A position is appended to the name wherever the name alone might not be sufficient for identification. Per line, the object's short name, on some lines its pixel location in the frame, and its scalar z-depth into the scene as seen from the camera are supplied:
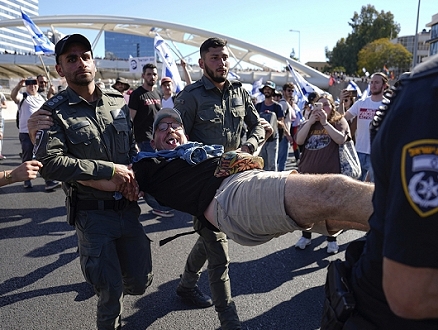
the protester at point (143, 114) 5.75
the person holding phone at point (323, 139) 4.12
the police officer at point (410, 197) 0.87
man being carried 1.50
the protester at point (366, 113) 5.55
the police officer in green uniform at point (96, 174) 2.36
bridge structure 47.34
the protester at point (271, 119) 6.88
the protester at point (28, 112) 7.00
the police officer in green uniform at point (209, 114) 3.12
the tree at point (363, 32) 75.06
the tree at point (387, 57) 57.91
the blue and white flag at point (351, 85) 9.07
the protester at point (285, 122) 8.38
